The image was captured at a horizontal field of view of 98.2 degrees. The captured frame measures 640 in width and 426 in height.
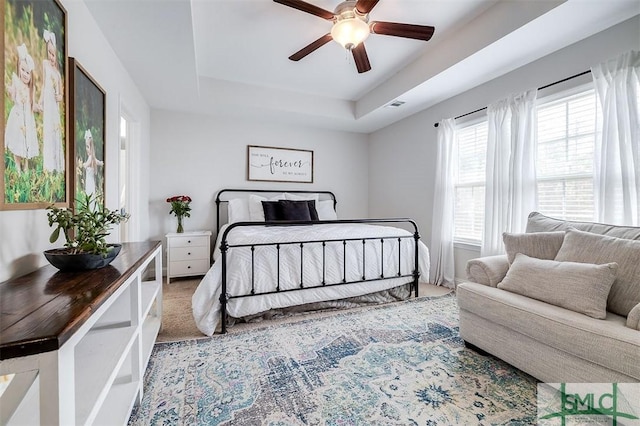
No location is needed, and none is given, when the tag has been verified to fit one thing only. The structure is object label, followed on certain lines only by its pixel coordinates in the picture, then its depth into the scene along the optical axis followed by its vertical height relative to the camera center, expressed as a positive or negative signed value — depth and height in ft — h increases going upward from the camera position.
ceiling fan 6.25 +4.46
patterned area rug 4.38 -3.21
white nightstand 11.57 -1.84
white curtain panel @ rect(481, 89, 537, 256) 8.63 +1.36
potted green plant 3.75 -0.51
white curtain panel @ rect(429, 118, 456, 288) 11.28 +0.12
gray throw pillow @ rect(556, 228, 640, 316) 4.73 -0.89
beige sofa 4.17 -1.80
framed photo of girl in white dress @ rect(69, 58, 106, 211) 5.19 +1.65
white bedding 7.09 -1.74
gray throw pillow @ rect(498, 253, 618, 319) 4.71 -1.36
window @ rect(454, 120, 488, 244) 10.58 +1.11
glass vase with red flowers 12.23 +0.15
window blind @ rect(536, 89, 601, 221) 7.54 +1.58
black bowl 3.73 -0.68
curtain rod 7.39 +3.68
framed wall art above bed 14.28 +2.46
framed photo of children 3.51 +1.53
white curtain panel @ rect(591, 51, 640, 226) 6.42 +1.60
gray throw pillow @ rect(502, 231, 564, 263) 6.09 -0.78
